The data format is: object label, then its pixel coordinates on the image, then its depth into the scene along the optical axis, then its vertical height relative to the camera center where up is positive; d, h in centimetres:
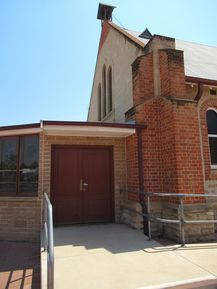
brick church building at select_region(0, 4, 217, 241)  636 +47
